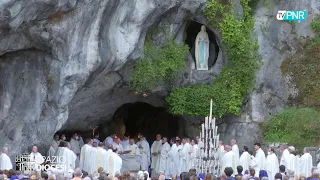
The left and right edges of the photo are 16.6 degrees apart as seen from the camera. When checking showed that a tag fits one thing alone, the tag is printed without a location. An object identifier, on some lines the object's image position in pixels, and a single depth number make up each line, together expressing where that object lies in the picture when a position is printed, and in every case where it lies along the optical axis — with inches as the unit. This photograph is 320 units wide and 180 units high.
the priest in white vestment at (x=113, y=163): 1235.4
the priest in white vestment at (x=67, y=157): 1232.8
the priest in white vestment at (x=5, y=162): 1145.4
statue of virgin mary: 1408.7
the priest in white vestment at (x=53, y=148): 1246.9
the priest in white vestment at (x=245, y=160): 1264.8
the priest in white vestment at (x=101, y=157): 1254.9
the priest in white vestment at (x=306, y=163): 1254.9
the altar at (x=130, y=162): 1346.0
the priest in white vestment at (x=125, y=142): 1413.6
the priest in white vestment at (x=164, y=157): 1389.0
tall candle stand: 1166.3
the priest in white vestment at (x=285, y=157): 1262.3
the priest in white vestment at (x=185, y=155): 1350.9
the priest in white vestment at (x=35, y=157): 1182.3
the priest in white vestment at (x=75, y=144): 1391.5
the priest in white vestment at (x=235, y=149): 1275.0
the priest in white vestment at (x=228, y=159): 1262.3
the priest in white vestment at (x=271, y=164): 1256.8
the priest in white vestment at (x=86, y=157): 1285.7
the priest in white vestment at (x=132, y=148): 1398.9
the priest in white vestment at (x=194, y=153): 1195.3
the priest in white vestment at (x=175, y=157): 1369.3
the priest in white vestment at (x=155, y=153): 1413.6
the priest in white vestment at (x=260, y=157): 1263.5
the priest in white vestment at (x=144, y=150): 1411.2
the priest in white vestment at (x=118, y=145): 1366.4
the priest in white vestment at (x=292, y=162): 1261.1
